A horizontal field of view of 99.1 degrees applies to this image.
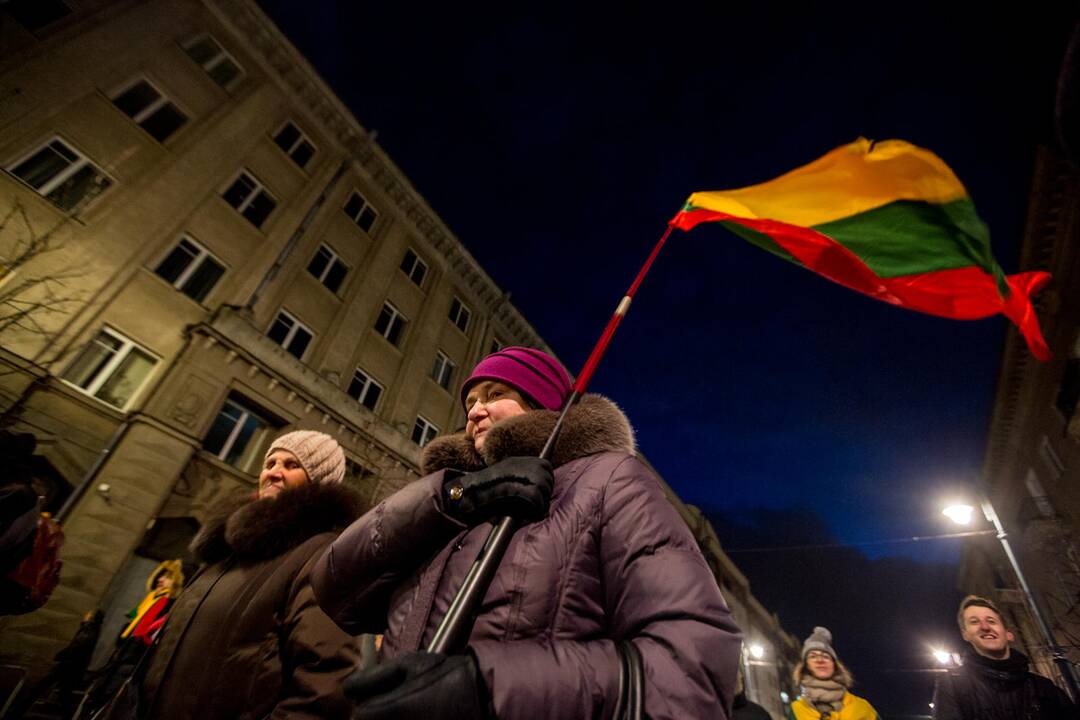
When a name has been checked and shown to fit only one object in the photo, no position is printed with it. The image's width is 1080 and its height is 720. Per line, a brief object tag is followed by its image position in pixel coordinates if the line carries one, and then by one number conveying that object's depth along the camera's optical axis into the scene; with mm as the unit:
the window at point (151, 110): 11570
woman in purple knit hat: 1014
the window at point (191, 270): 11320
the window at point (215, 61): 13406
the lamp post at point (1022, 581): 6301
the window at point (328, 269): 15359
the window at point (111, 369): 9461
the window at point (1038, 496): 15699
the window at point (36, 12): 9875
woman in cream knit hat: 2031
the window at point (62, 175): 9508
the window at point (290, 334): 13391
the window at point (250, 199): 13367
